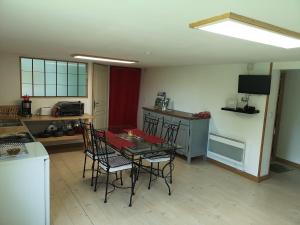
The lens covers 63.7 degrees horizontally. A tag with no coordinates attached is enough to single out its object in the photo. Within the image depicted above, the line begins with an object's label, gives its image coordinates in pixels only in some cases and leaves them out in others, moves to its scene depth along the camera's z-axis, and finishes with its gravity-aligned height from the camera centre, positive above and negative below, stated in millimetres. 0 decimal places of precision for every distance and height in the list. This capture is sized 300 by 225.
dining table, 3291 -874
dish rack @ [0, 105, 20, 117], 4795 -662
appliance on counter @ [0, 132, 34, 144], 2932 -770
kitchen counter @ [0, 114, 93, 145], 4616 -797
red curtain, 6524 -341
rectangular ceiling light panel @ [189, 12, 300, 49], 1238 +350
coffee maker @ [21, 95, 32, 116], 4821 -583
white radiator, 4391 -1193
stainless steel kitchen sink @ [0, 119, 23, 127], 3997 -791
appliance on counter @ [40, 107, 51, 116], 5184 -694
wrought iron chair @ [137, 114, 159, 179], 4872 -968
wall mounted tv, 3908 +91
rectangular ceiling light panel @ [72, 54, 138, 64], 4145 +422
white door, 5933 -346
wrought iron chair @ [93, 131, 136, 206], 3201 -1096
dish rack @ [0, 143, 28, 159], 2266 -731
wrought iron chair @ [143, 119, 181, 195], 3582 -1083
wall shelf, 4085 -377
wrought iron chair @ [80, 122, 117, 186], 3490 -1013
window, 5129 +27
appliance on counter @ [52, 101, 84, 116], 5101 -620
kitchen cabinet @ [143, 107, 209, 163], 4805 -974
